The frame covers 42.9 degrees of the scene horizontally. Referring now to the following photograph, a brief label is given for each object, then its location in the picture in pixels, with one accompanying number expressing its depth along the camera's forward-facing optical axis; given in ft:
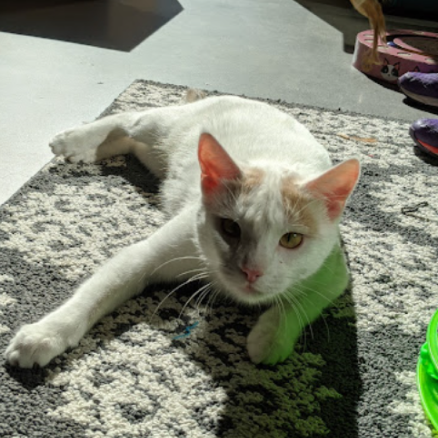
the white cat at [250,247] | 1.27
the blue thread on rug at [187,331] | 1.43
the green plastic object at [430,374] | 1.29
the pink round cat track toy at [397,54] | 3.45
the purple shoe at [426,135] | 2.51
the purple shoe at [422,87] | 3.15
